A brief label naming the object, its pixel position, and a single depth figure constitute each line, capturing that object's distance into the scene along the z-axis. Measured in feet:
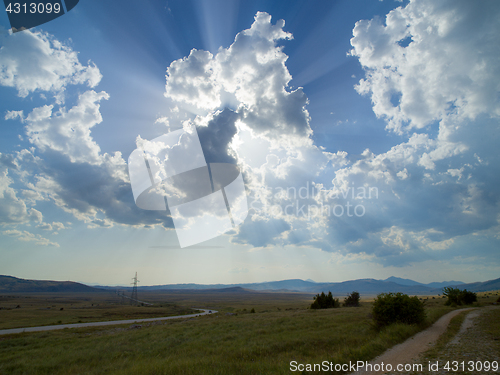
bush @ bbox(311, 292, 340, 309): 144.83
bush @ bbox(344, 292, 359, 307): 156.56
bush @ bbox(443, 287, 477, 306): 135.23
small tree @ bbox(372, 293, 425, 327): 57.67
